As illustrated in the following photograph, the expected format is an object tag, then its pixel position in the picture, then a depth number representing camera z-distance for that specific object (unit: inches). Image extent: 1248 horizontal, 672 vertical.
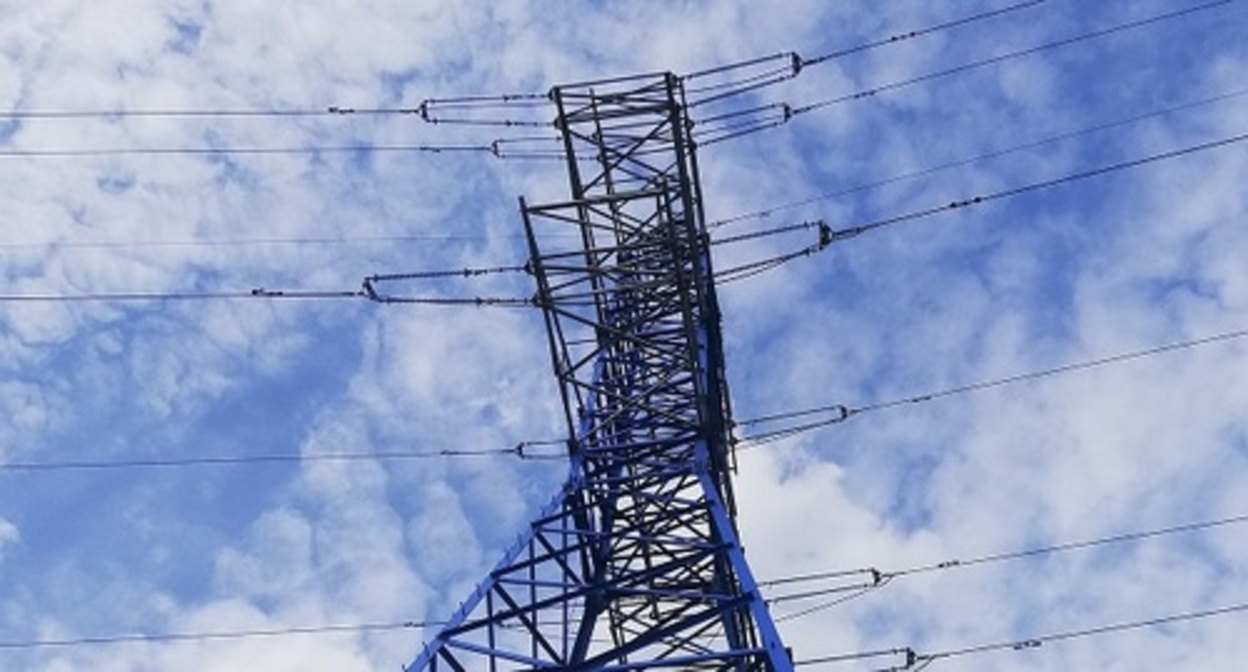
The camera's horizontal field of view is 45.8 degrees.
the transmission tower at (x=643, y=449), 614.2
